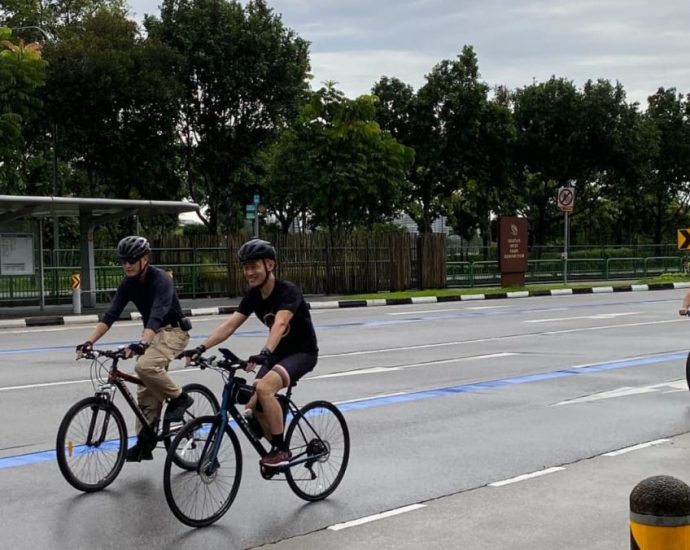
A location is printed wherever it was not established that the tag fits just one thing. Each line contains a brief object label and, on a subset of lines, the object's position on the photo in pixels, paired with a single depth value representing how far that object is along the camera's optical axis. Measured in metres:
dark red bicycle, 6.49
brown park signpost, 34.31
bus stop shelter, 23.03
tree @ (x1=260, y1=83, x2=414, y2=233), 33.88
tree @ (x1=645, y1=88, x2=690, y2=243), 56.72
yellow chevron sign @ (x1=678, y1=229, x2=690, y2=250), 32.28
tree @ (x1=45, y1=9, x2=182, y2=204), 36.34
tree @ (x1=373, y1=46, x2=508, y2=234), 45.62
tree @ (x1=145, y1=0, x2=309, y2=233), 39.19
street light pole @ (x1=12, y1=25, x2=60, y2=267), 33.62
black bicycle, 5.69
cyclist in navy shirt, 6.89
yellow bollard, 2.93
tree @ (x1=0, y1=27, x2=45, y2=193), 30.95
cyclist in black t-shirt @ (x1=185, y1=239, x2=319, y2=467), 5.97
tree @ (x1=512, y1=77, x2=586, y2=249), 49.41
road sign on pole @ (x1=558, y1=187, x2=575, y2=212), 33.06
